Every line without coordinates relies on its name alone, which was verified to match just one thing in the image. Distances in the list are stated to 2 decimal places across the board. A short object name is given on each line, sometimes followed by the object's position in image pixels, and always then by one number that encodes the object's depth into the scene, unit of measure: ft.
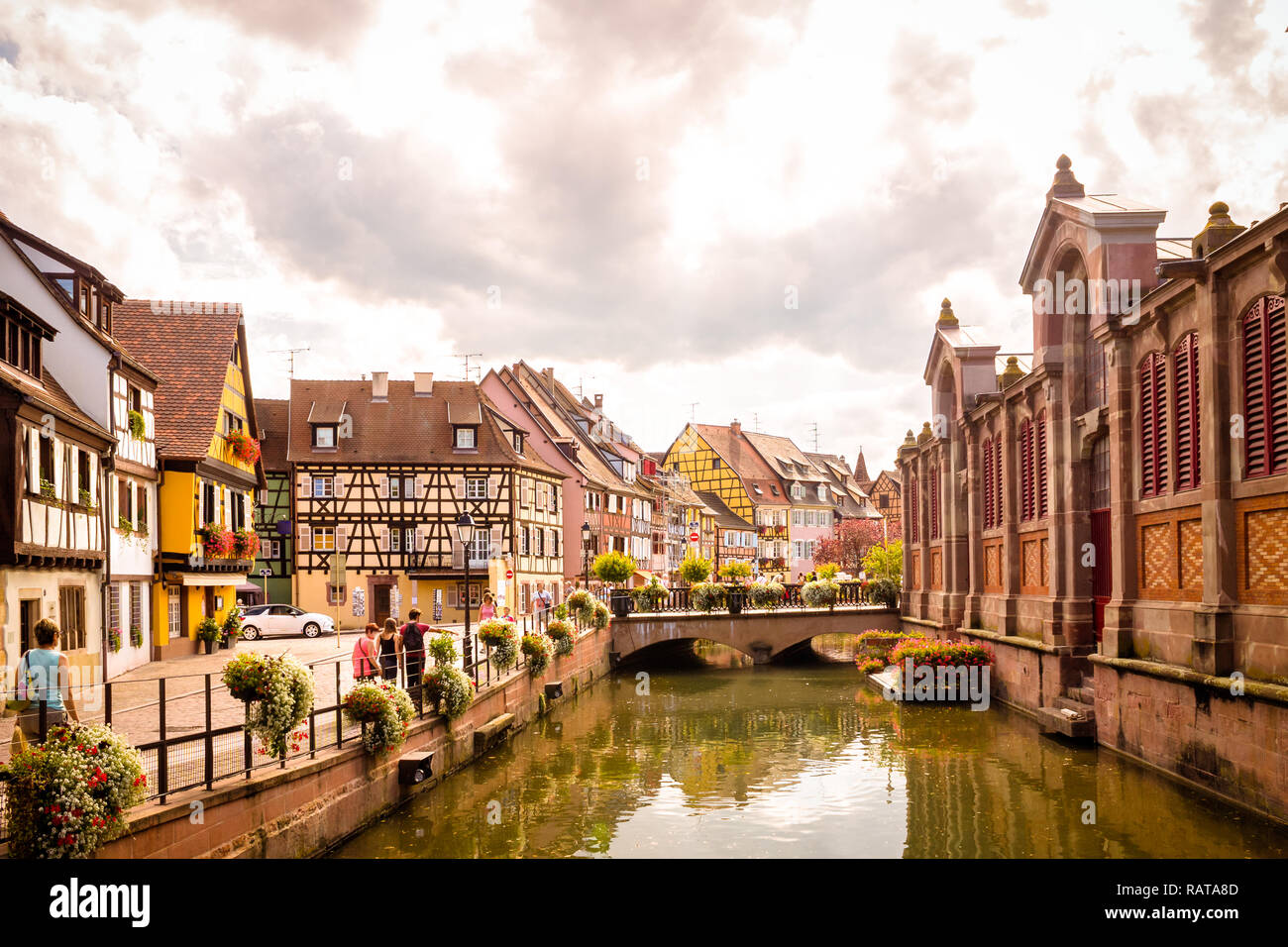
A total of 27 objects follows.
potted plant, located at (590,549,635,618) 163.32
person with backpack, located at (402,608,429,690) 60.95
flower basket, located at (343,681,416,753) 50.06
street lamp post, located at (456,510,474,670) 79.05
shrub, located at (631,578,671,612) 144.25
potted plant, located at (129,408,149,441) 90.63
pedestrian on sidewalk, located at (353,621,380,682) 55.26
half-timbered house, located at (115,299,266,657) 100.12
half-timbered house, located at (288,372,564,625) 163.43
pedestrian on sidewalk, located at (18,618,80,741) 37.20
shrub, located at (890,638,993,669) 94.79
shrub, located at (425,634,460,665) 63.26
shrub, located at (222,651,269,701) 40.40
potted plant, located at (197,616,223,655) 104.78
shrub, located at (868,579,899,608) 144.36
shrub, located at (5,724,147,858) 28.68
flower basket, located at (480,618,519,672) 79.77
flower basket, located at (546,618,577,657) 102.58
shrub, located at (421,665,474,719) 62.03
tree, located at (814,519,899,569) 311.47
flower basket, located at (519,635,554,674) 90.12
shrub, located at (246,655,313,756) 41.09
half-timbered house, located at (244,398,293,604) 165.07
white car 135.64
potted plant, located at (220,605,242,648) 111.45
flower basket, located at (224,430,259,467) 113.09
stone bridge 140.77
